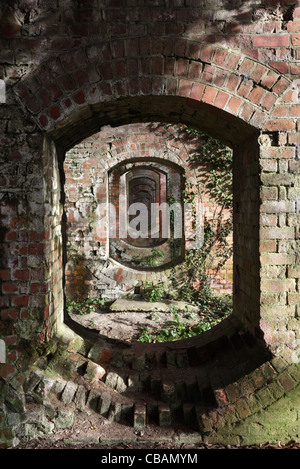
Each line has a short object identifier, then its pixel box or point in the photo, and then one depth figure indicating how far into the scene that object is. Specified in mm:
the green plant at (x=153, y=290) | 6816
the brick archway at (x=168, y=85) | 2525
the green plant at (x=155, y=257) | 8892
